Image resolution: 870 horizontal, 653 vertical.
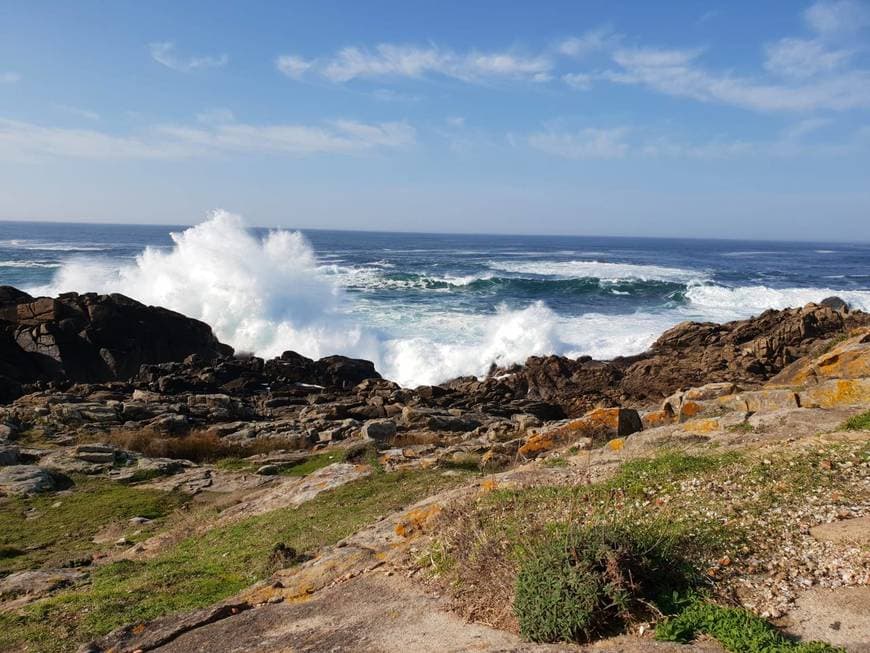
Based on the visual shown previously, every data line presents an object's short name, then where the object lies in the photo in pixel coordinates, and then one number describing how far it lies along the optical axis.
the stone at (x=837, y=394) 11.84
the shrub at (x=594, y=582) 5.12
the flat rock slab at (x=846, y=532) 6.05
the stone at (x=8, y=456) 16.23
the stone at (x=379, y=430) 18.39
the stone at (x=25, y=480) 14.66
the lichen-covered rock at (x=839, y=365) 15.41
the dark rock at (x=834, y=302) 36.03
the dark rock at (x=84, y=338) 27.50
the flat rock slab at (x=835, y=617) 4.69
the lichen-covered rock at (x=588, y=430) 13.11
